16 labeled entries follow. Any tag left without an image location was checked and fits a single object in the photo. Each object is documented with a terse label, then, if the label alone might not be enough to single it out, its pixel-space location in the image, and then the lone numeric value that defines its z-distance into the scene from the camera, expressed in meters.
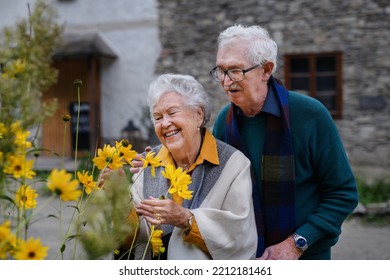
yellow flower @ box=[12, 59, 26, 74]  0.96
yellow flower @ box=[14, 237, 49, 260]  0.79
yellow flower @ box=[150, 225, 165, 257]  1.25
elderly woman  1.44
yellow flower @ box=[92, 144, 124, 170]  1.09
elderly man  1.63
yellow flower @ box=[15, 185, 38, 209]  0.89
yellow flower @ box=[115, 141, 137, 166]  1.11
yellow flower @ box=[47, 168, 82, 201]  0.75
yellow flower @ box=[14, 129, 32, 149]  0.83
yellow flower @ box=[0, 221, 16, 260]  0.77
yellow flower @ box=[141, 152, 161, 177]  1.20
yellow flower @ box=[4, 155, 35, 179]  0.82
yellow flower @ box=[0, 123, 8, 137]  0.87
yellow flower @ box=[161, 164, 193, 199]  1.18
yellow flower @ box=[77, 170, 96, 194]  1.08
